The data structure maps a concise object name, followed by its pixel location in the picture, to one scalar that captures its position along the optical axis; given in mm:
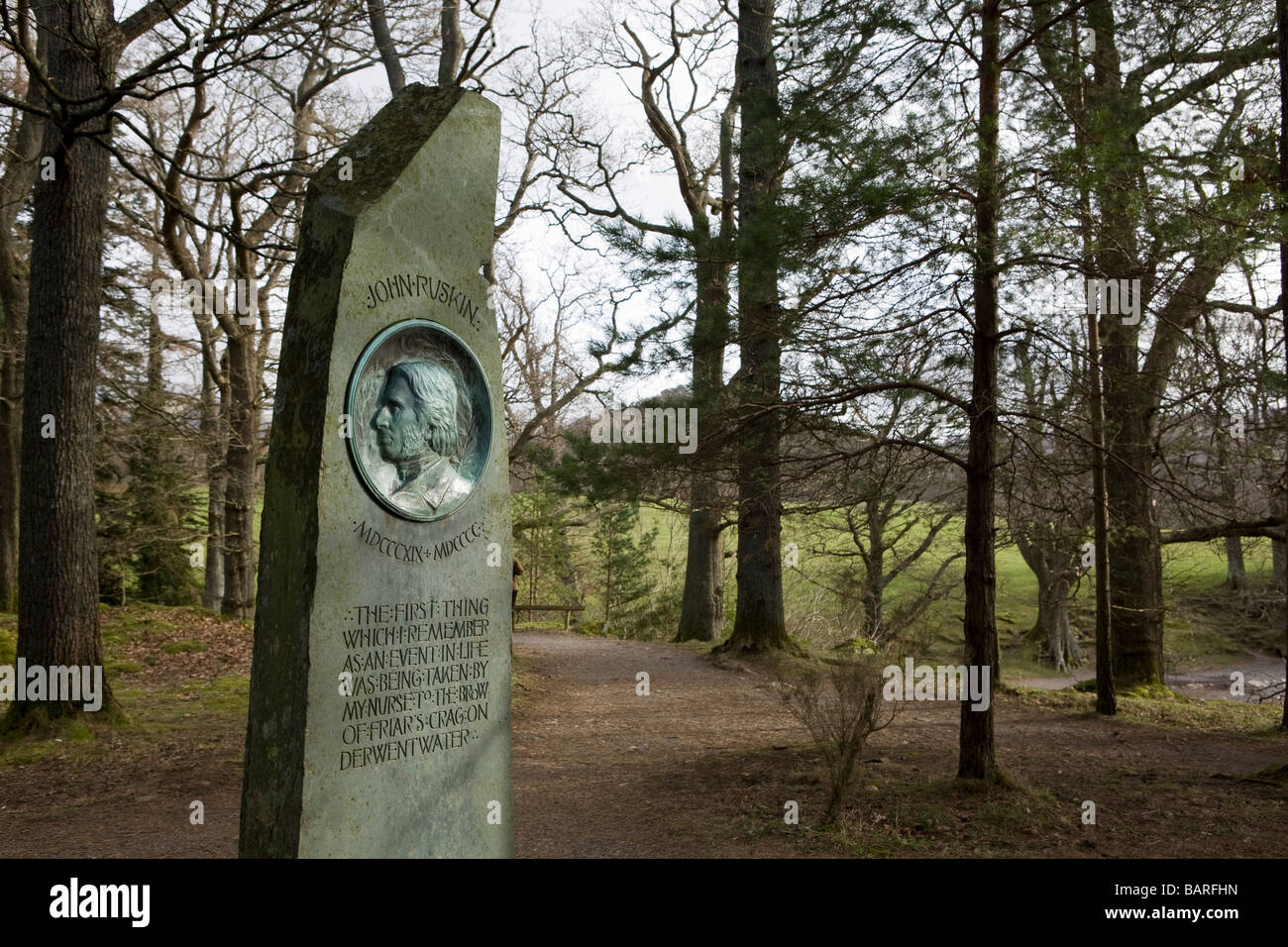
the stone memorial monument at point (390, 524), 4031
